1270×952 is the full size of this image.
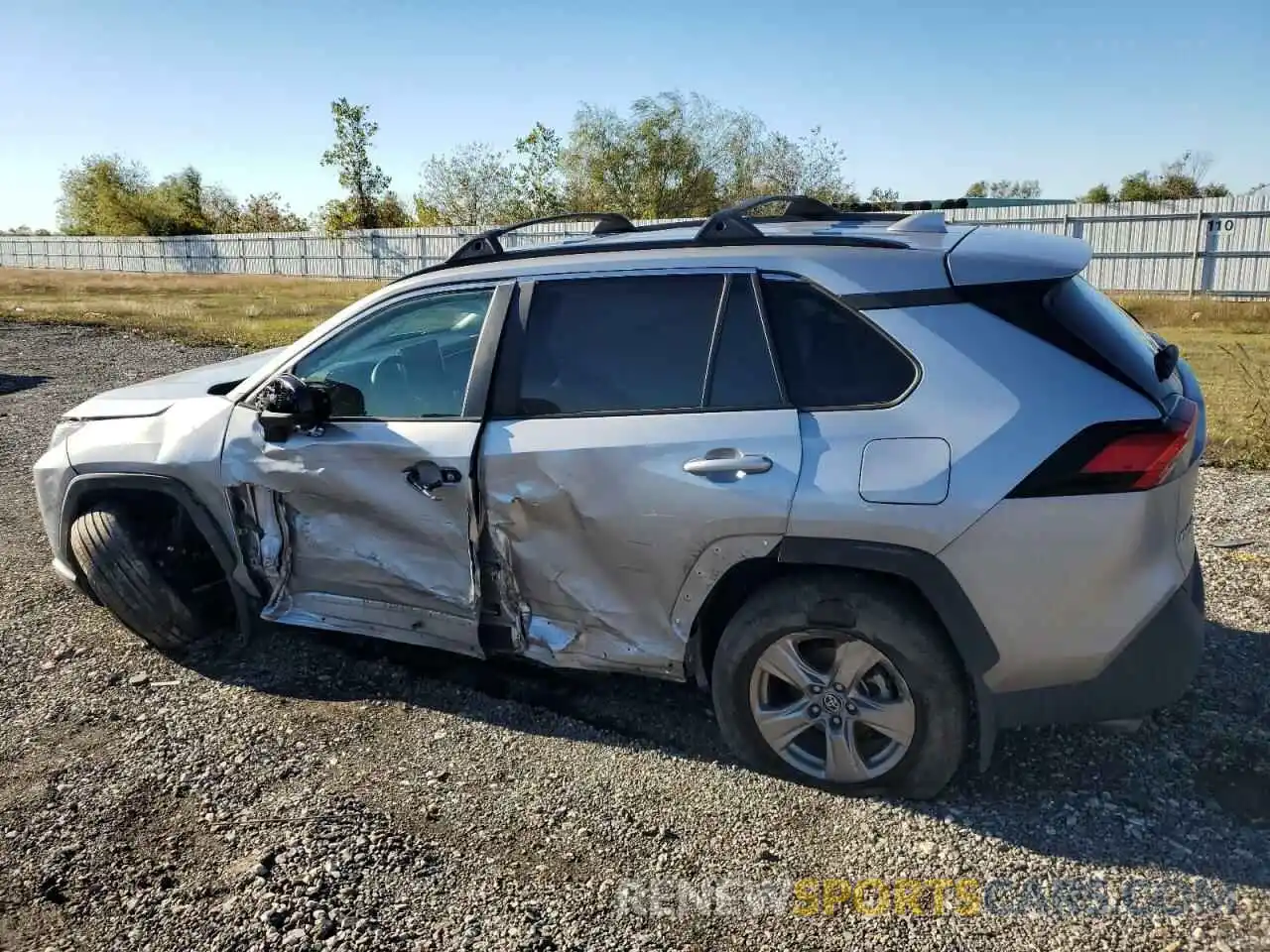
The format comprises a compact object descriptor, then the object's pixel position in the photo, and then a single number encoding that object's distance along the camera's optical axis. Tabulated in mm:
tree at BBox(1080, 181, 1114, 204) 50397
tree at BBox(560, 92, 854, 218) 40594
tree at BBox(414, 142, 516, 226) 49156
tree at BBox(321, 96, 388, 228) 53656
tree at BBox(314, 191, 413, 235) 55594
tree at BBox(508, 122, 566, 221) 45375
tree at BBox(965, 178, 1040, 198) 55969
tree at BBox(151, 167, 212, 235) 67438
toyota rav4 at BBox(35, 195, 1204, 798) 2697
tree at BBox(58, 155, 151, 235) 68438
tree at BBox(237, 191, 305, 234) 66906
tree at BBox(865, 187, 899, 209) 39469
